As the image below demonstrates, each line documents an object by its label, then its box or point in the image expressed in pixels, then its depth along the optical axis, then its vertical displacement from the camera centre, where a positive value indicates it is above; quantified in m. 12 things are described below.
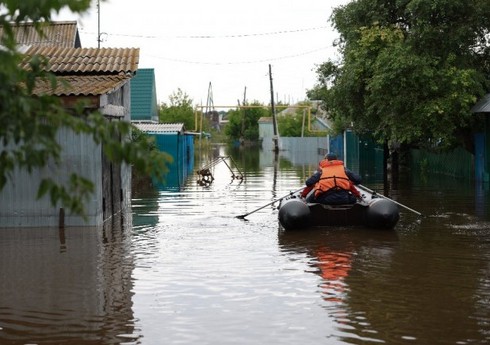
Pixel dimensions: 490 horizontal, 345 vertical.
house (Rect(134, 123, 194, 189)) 42.89 +1.18
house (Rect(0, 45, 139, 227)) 15.34 +0.00
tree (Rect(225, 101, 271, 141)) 113.56 +5.48
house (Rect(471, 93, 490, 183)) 26.92 +0.37
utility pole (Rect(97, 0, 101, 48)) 45.73 +7.51
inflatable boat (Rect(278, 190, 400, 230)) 15.53 -1.09
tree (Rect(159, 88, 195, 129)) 81.56 +5.37
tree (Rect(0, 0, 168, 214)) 3.67 +0.18
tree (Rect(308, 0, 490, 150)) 26.33 +3.19
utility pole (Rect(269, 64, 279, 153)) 79.34 +3.36
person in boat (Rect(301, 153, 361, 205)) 15.92 -0.51
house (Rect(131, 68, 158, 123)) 51.31 +4.23
